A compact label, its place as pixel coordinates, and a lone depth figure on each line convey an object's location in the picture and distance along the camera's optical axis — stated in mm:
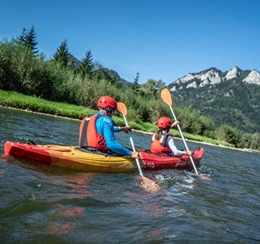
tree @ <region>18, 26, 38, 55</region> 53406
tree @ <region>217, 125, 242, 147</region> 49656
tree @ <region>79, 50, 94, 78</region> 53922
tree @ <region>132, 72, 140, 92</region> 63125
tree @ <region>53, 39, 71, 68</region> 52281
